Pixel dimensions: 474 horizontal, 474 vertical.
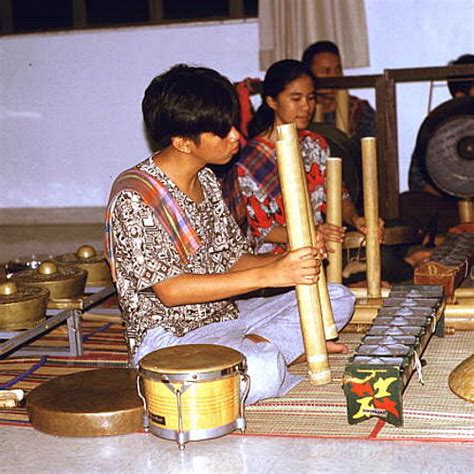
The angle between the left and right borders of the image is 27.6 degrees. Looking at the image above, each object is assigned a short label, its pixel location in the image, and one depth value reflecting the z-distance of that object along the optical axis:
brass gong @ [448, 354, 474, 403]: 2.62
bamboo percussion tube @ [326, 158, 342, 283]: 3.39
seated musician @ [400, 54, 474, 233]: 5.47
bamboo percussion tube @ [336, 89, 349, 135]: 5.58
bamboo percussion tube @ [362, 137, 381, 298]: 3.49
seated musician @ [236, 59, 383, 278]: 3.68
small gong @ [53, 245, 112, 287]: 3.74
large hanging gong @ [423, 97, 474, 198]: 4.92
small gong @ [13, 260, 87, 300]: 3.41
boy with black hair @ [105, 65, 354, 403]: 2.54
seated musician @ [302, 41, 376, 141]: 5.55
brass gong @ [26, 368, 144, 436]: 2.47
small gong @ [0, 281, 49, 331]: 3.08
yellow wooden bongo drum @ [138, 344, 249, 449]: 2.27
